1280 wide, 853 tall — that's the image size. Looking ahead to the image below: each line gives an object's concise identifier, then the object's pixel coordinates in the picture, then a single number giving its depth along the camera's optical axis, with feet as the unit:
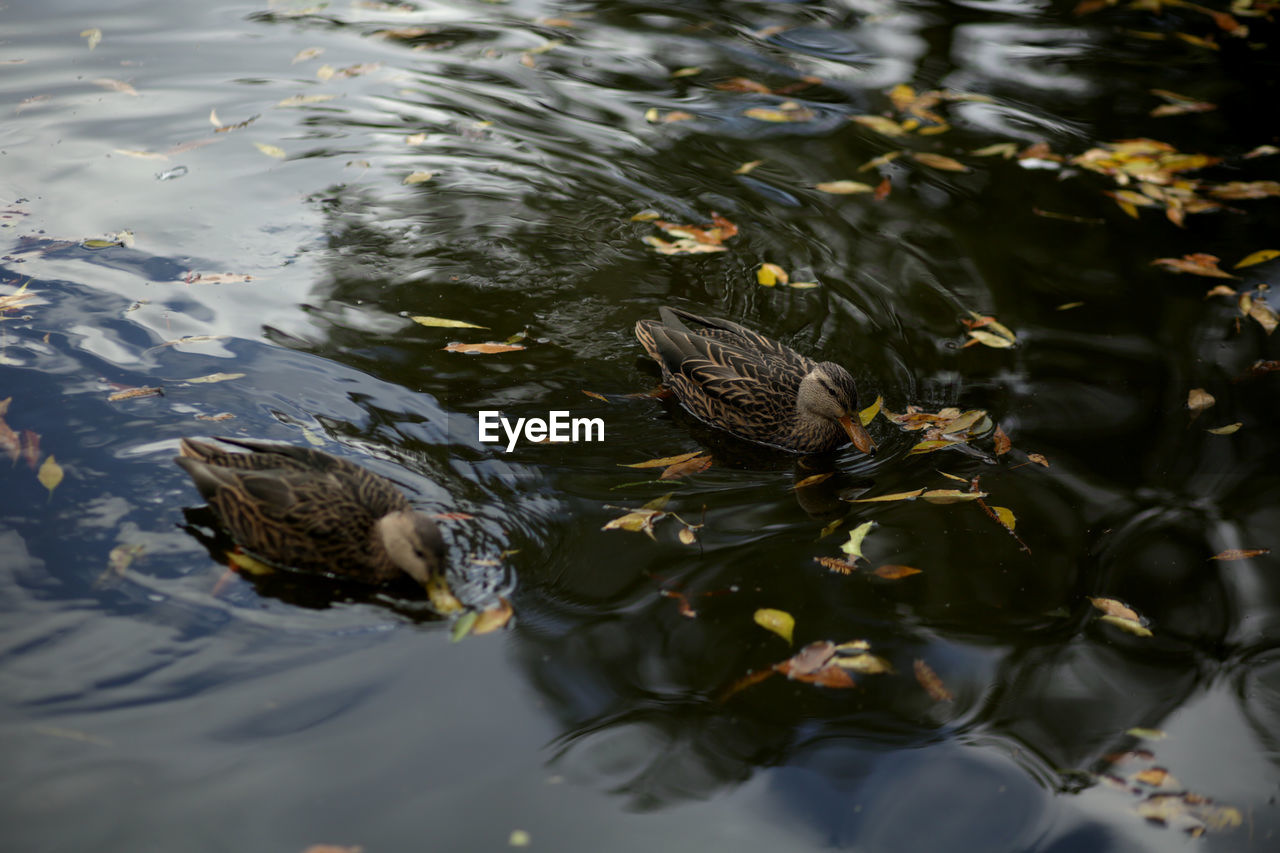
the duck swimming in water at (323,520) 14.34
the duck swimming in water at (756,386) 18.37
